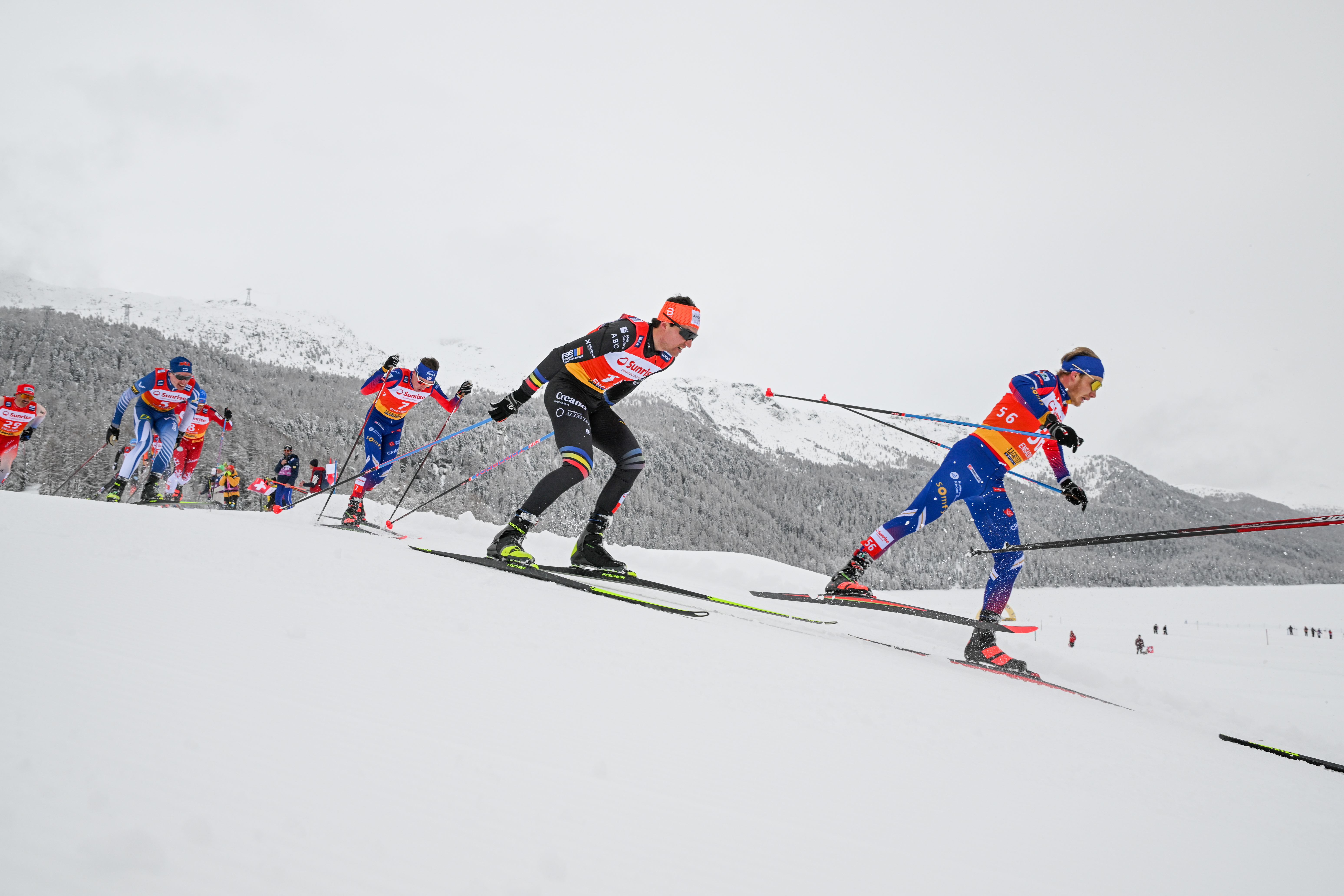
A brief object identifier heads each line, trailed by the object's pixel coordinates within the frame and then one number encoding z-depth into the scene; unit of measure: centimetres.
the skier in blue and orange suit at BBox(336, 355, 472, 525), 838
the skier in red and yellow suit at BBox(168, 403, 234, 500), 990
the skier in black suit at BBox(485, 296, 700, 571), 477
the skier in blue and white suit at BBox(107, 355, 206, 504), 850
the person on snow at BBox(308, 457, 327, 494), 1278
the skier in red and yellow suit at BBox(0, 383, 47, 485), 1023
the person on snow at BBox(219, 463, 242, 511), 1617
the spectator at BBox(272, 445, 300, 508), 1397
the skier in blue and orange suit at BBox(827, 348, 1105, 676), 517
